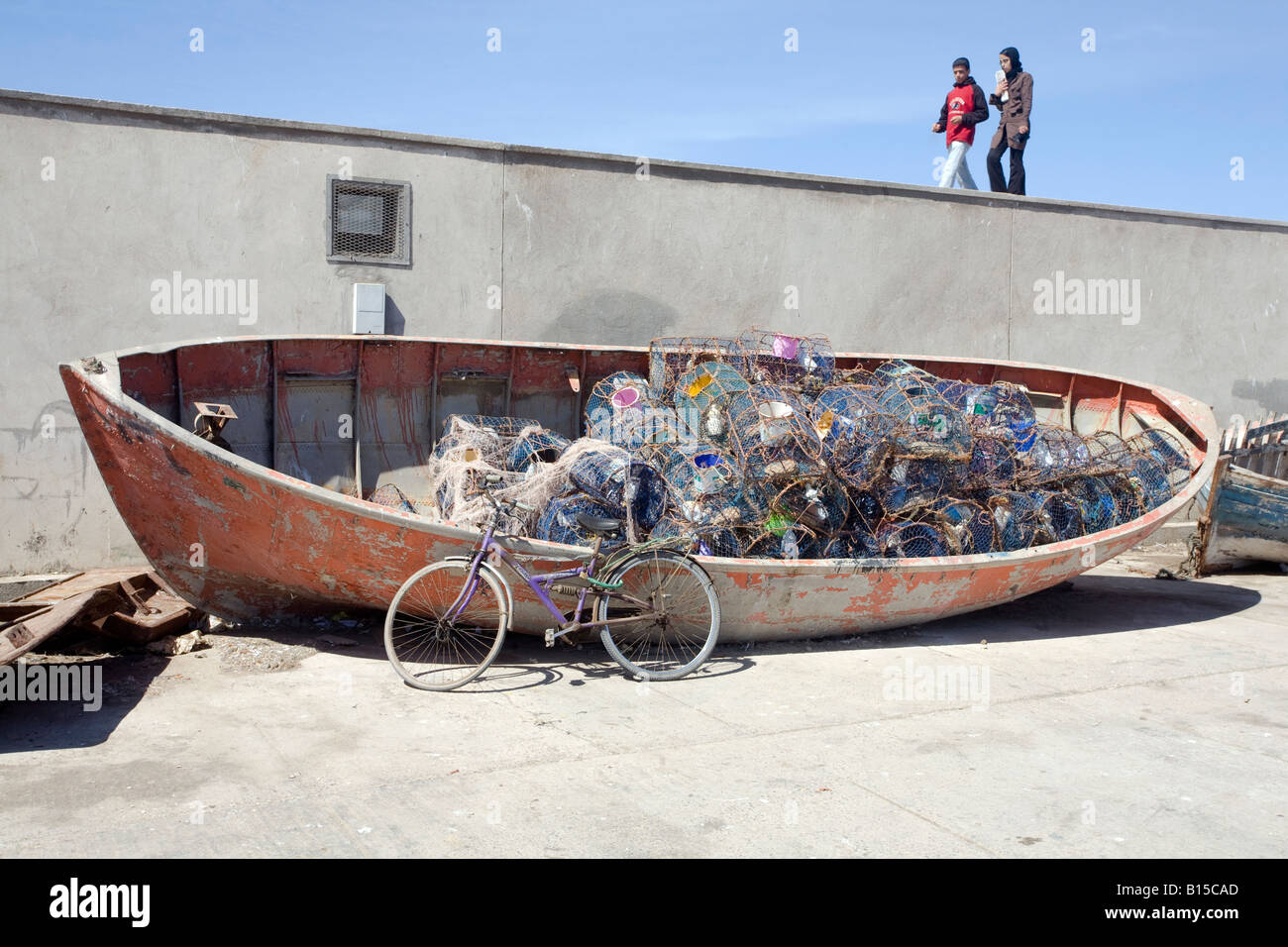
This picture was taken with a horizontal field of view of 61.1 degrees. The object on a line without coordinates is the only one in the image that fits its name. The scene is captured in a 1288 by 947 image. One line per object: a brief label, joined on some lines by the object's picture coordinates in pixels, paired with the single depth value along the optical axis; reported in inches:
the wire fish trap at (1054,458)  330.3
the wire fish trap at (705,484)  273.7
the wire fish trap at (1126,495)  340.2
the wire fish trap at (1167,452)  365.7
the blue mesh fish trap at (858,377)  366.3
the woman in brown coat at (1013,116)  498.0
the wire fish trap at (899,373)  368.8
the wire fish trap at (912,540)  294.4
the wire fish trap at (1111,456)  339.9
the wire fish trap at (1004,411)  344.2
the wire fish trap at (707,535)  268.7
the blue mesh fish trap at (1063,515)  327.3
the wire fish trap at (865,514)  297.1
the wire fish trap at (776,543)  277.1
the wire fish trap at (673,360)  345.4
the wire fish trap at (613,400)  329.7
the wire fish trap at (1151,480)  351.6
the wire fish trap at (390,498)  308.0
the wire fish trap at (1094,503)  333.7
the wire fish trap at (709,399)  307.1
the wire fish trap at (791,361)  356.2
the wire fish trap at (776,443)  279.6
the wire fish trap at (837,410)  295.6
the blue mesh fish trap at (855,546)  290.8
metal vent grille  353.7
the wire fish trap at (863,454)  290.5
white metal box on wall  355.3
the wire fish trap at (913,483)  300.0
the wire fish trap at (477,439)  310.7
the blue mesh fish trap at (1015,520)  311.3
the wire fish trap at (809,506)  279.6
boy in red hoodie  497.4
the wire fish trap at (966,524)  301.1
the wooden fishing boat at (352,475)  235.1
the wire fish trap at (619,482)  276.1
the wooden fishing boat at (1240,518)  392.8
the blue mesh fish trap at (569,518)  269.0
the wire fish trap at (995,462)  317.4
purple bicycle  237.5
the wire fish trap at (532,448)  317.7
